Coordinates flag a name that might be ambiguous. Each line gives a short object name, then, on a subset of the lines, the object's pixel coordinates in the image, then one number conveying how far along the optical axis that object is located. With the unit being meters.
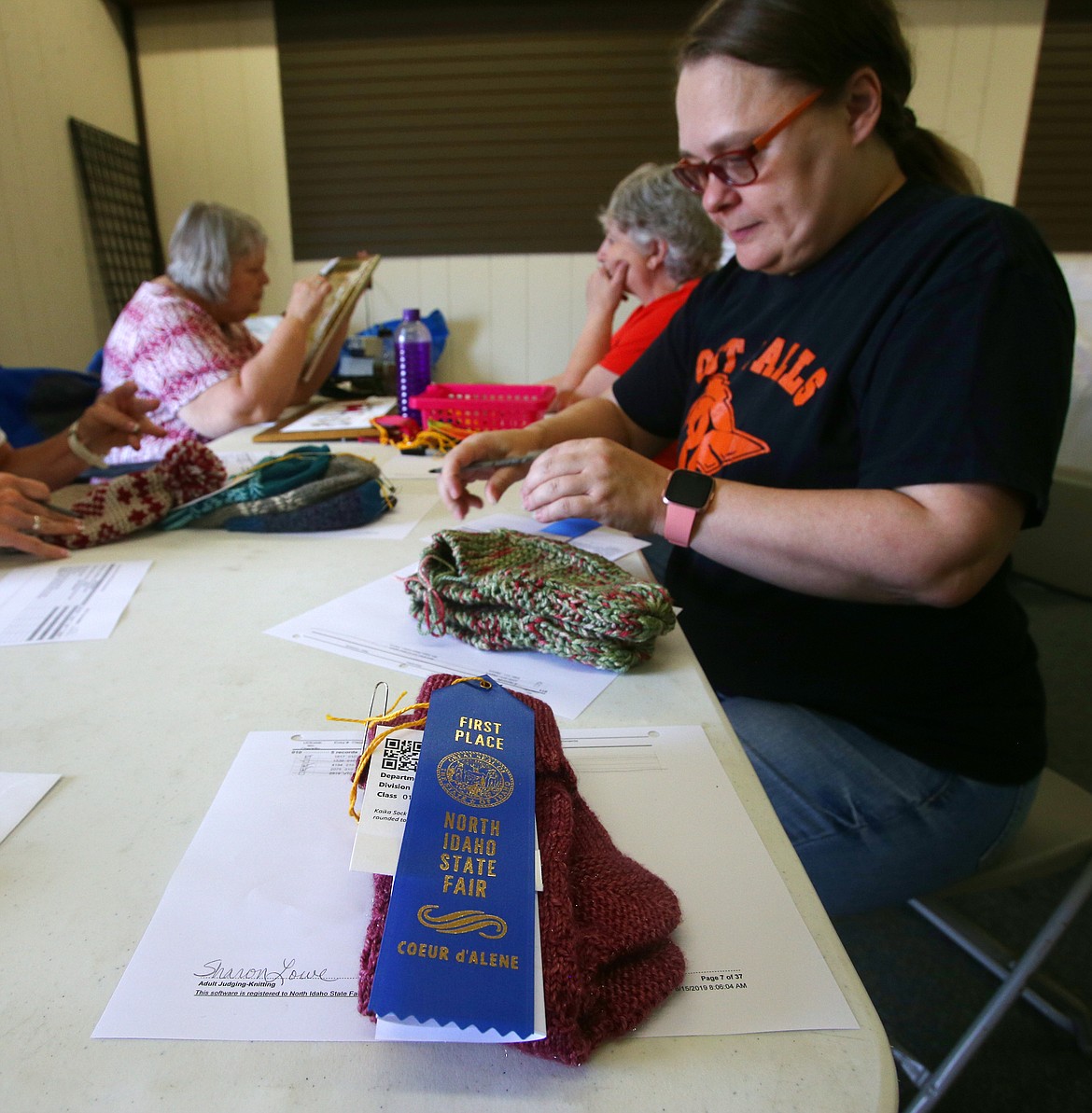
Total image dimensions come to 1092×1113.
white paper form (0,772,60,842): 0.50
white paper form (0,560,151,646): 0.77
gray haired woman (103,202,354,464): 1.84
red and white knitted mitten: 1.05
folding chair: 0.85
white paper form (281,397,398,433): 1.84
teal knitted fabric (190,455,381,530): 1.10
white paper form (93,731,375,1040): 0.36
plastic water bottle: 2.00
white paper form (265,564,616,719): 0.67
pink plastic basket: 1.66
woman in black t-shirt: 0.71
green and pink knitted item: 0.68
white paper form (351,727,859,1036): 0.37
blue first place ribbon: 0.33
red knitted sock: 0.34
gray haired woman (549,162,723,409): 1.81
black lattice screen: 2.52
